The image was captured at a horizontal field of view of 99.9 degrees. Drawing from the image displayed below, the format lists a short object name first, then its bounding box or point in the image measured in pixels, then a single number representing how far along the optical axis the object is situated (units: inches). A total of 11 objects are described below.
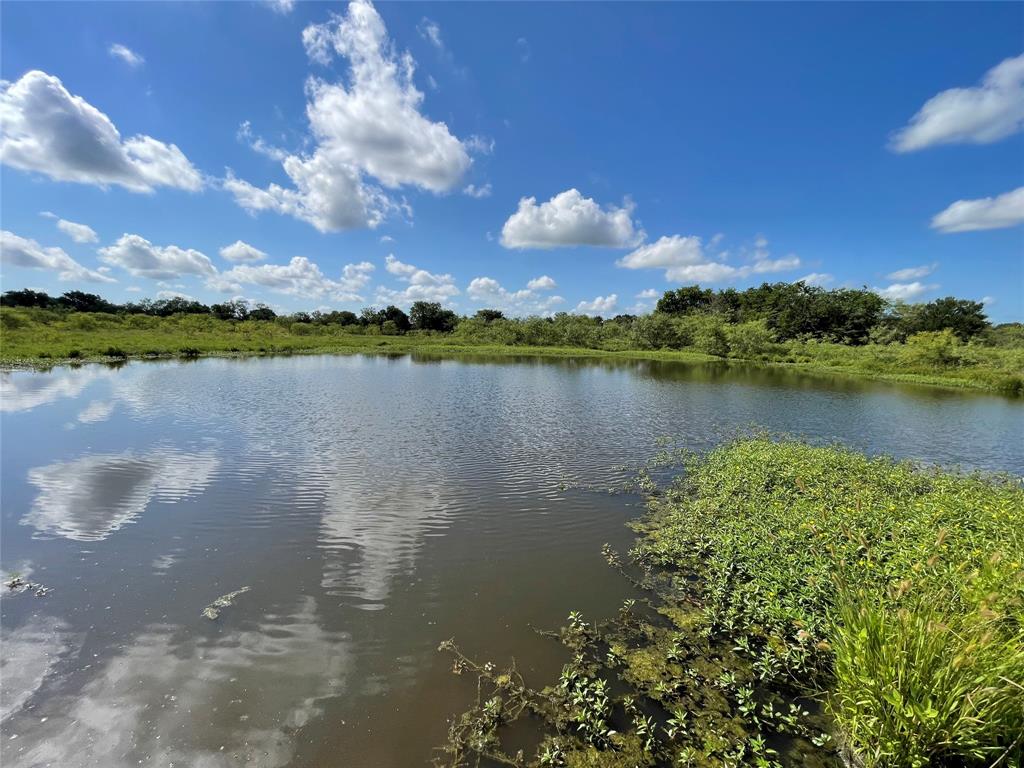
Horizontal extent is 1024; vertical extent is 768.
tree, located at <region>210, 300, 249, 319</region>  4227.4
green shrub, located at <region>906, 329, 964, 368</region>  1966.0
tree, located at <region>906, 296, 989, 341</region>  2866.6
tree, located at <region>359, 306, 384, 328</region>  4906.5
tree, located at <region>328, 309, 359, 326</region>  4929.1
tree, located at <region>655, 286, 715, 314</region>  4178.2
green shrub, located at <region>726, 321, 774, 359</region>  2783.0
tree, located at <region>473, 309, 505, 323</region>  4868.6
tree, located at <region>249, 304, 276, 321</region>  4572.1
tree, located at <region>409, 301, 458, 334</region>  4980.3
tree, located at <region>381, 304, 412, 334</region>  4896.7
